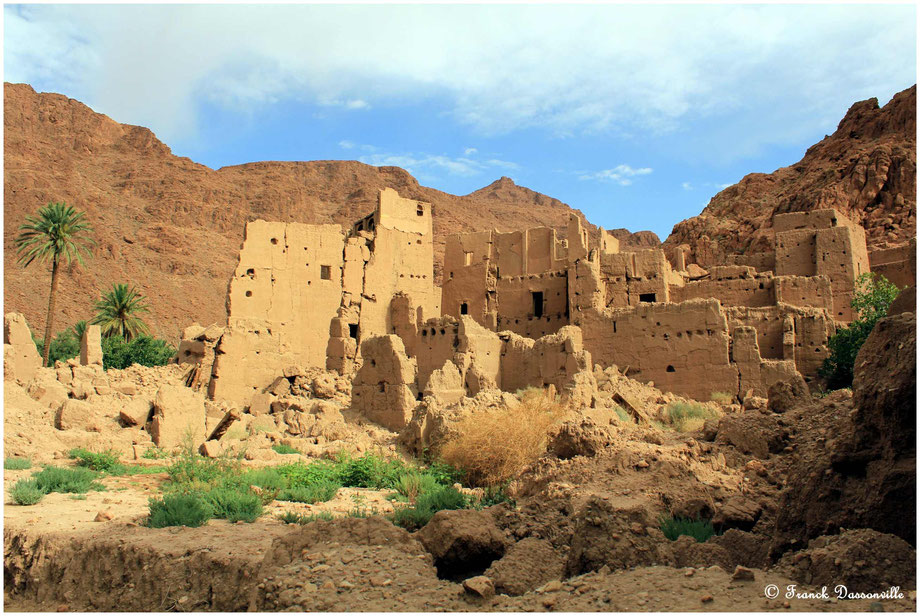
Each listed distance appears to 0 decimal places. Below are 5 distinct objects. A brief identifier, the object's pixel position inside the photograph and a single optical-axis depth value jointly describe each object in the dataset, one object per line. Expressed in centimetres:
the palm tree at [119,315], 3700
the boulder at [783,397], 1091
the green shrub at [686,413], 1591
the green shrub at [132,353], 3384
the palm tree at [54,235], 3193
